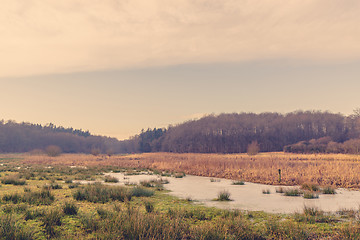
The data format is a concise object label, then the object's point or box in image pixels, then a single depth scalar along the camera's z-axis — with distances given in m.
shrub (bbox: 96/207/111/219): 8.80
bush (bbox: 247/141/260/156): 60.72
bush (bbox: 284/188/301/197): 15.89
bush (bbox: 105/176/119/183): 23.22
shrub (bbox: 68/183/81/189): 17.80
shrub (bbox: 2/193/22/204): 11.68
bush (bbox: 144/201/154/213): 10.35
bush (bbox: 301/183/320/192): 17.80
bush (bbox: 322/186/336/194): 16.56
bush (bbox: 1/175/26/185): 19.45
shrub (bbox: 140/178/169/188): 20.41
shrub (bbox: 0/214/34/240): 6.35
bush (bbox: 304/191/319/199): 14.88
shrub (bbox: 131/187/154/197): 15.00
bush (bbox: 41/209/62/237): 7.52
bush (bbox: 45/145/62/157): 70.94
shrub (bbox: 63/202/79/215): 9.64
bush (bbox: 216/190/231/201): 14.44
